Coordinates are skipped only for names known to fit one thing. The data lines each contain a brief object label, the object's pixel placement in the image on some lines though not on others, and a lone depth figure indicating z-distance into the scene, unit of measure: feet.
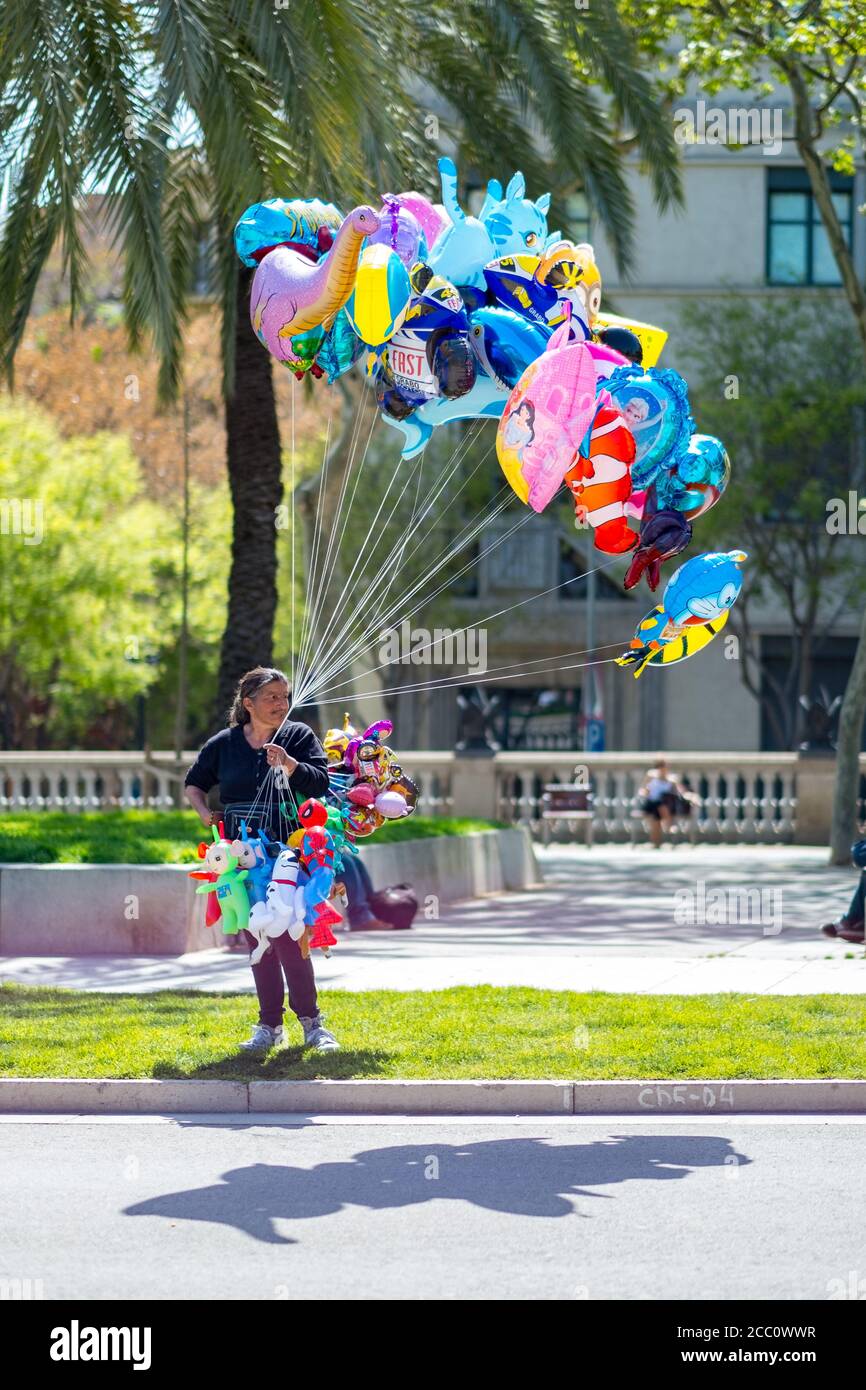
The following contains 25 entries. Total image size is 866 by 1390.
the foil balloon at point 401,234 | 61.11
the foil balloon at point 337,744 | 67.26
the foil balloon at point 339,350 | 64.49
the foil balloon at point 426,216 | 62.69
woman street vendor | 61.98
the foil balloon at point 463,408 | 63.31
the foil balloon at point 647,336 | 65.31
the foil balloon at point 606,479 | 59.67
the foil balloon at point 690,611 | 61.67
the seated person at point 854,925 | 79.66
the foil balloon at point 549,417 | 57.82
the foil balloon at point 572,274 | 62.49
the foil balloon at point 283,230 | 65.16
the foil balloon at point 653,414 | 59.67
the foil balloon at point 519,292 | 62.64
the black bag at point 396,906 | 105.91
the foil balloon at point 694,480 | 61.87
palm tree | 90.94
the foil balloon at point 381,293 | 60.13
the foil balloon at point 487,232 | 62.03
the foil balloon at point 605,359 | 59.82
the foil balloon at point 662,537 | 61.46
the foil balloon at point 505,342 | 61.41
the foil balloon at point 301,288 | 61.21
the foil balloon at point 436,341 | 61.57
